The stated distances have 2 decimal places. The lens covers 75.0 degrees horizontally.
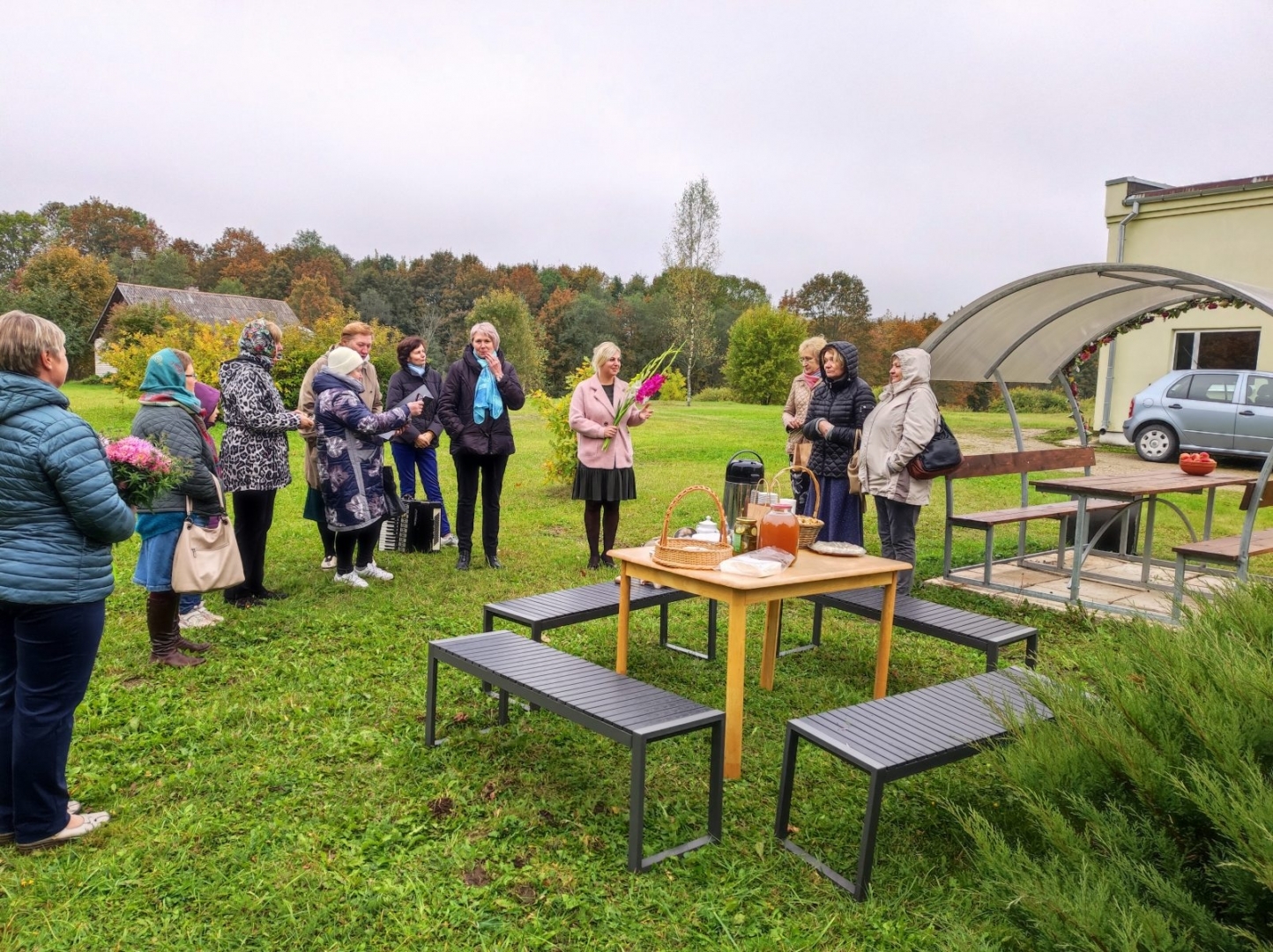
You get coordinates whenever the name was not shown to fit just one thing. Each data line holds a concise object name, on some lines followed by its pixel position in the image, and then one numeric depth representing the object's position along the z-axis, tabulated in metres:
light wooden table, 3.55
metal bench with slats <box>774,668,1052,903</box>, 2.77
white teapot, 4.08
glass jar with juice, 4.16
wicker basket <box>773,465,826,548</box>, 4.52
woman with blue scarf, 6.95
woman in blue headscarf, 4.72
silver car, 13.46
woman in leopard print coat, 5.59
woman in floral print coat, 6.06
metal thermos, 5.83
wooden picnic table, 6.41
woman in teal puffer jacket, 2.79
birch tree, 44.34
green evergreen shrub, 1.55
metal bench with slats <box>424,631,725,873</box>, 2.94
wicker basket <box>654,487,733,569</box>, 3.87
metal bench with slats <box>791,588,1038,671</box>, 4.18
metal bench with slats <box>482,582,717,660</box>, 4.34
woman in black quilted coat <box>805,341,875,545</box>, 6.53
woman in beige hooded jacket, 5.99
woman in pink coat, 7.01
